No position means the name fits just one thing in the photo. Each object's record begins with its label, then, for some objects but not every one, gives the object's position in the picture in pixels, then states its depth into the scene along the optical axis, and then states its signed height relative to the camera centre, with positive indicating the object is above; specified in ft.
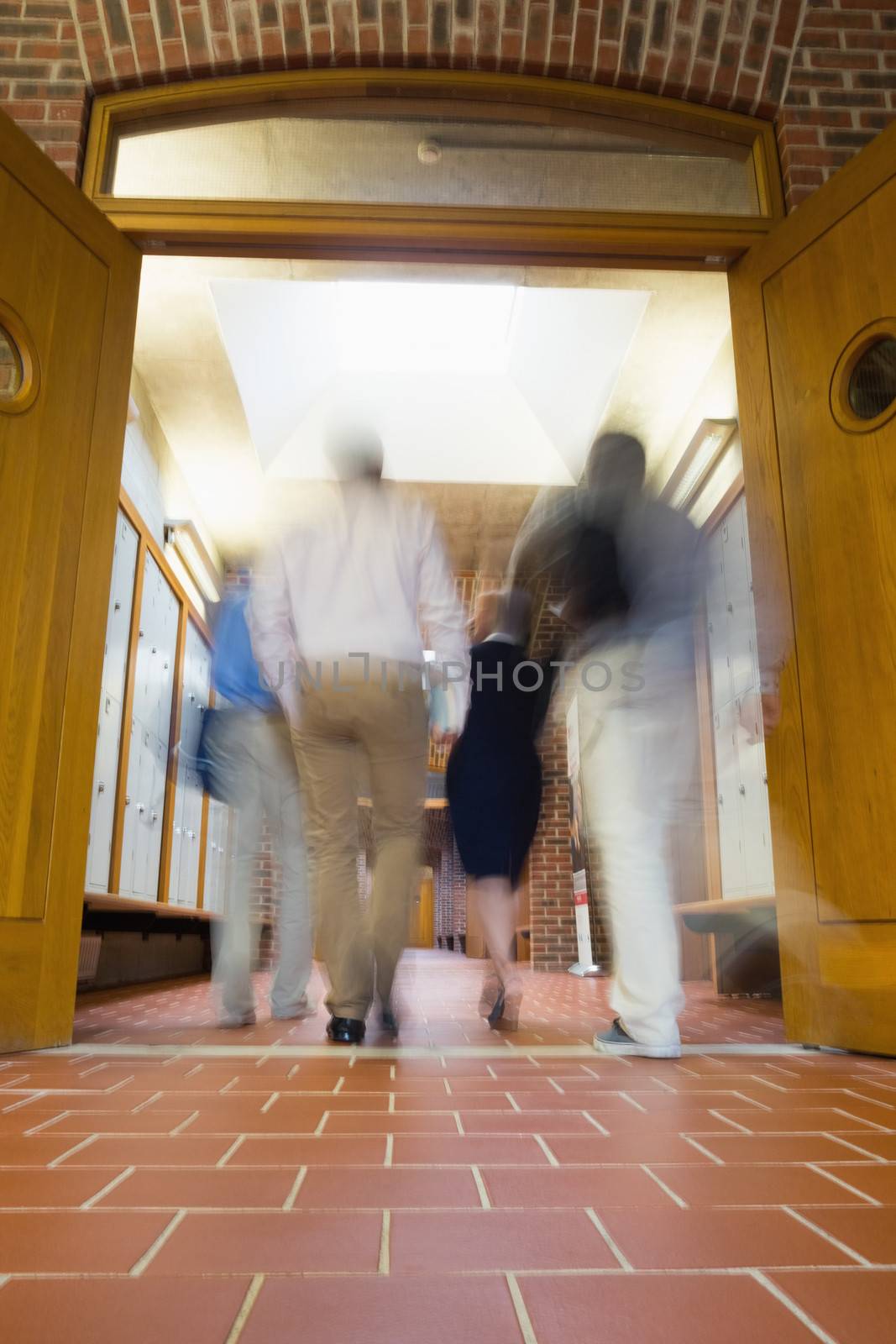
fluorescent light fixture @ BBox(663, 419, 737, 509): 18.06 +9.04
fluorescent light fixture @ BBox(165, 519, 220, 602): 21.20 +8.69
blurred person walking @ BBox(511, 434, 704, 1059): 7.21 +1.74
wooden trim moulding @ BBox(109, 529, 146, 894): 16.81 +3.54
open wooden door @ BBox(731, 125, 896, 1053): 7.39 +2.71
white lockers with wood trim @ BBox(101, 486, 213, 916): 16.87 +4.40
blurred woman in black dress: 10.03 +1.82
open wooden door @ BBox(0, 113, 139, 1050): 7.32 +2.92
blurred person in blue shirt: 9.37 +1.28
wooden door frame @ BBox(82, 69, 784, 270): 9.20 +6.67
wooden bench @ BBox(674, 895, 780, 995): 13.82 -0.32
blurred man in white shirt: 7.91 +2.12
